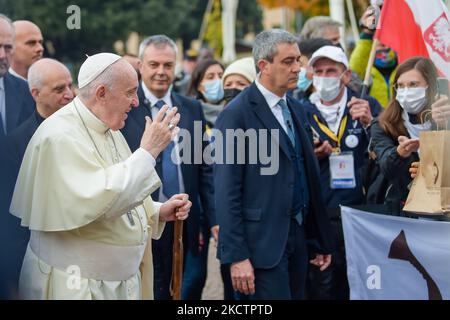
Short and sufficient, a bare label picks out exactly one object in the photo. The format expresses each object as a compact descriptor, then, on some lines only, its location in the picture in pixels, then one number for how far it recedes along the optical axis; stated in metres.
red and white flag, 6.25
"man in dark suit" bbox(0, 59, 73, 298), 5.03
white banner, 5.86
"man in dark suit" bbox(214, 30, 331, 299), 6.05
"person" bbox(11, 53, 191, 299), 4.34
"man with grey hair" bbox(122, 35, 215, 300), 6.68
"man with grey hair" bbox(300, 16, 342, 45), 9.02
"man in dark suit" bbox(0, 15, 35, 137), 6.22
